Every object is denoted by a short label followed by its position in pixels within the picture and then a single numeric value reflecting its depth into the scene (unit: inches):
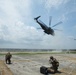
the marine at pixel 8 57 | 483.9
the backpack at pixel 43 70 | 313.7
